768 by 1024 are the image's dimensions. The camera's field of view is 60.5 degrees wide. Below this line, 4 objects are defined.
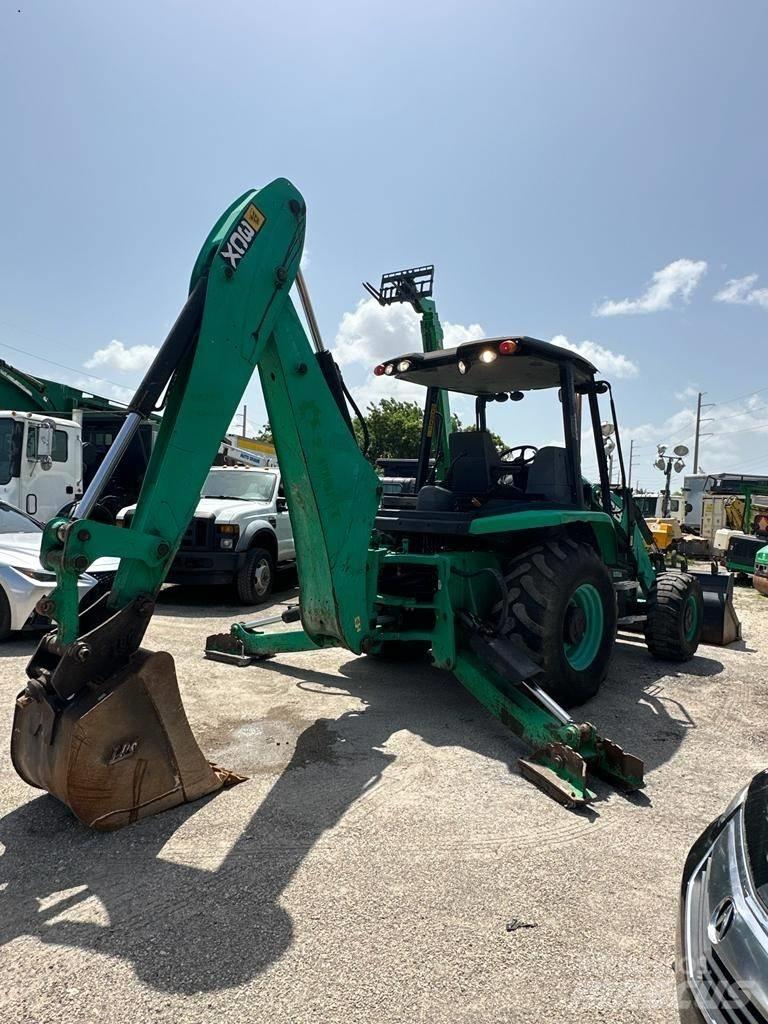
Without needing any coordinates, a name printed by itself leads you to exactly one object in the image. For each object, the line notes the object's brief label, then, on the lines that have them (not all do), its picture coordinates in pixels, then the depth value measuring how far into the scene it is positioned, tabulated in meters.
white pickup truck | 8.37
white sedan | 6.29
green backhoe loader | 2.94
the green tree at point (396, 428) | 34.38
